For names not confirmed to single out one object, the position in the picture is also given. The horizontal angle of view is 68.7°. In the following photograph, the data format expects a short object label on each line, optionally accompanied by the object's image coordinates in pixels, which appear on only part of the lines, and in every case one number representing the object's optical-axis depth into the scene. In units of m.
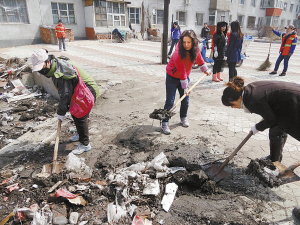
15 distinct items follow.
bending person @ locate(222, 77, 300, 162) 2.34
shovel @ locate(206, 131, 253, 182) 2.88
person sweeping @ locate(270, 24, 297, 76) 7.39
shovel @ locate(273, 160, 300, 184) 2.63
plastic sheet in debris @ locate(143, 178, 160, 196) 2.58
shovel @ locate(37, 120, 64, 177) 2.96
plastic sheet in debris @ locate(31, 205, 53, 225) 2.26
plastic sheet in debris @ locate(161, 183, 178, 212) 2.50
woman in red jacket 3.49
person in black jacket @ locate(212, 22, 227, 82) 6.74
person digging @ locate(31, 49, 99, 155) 2.83
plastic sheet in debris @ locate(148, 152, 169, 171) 2.93
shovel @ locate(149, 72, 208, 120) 3.69
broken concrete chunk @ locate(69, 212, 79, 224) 2.31
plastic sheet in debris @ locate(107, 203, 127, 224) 2.29
